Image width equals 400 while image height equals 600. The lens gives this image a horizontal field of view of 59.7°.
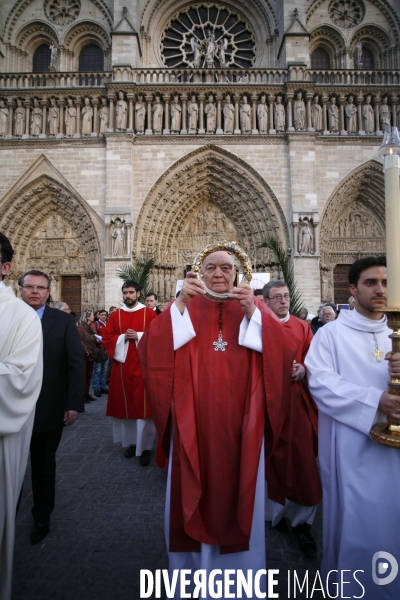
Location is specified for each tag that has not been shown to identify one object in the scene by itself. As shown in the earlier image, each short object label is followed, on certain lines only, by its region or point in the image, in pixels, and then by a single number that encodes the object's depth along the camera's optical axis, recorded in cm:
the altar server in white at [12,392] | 192
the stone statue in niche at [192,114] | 1355
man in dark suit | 283
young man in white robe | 179
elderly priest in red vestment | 190
